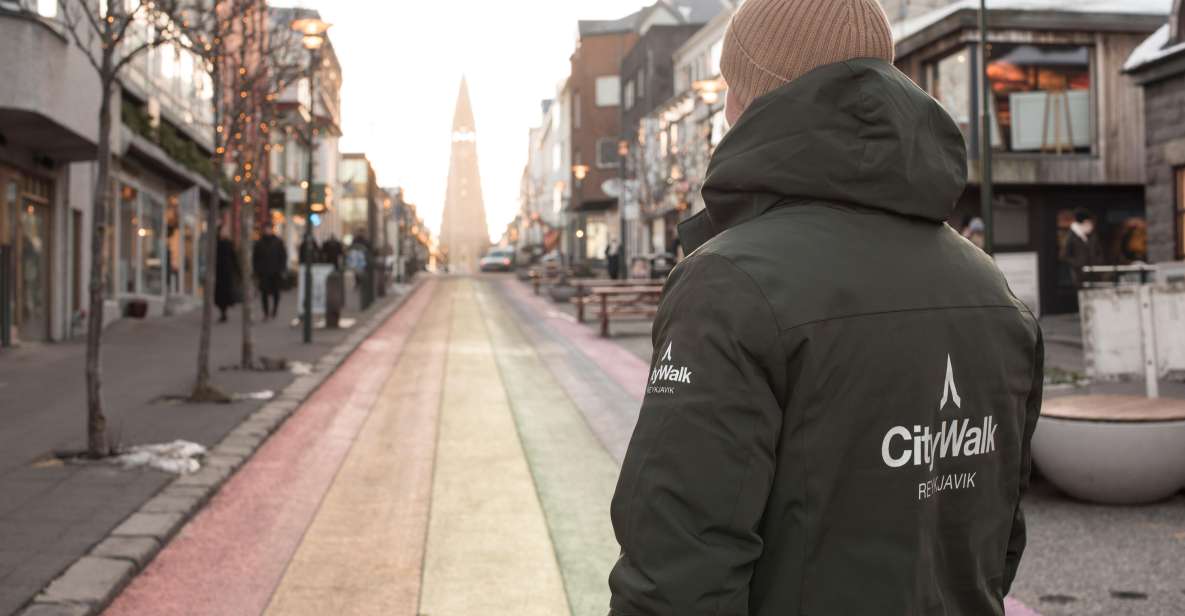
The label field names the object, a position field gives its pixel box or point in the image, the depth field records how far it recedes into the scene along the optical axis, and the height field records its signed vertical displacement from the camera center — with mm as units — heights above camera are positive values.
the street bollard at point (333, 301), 23094 +375
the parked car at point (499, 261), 78125 +3737
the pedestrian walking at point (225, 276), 25359 +935
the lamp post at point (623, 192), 41031 +4294
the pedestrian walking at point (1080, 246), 20094 +1185
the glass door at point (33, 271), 18844 +786
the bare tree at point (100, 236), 8156 +586
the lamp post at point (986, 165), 15266 +1958
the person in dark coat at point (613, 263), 49250 +2261
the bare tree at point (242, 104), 11641 +2545
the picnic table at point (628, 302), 22109 +365
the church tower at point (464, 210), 183000 +16325
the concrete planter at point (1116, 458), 6605 -729
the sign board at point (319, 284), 23172 +696
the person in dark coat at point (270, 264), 26016 +1204
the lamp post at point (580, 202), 69062 +6534
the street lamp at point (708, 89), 27328 +5171
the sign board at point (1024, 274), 16375 +597
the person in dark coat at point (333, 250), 33156 +1895
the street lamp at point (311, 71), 19170 +3826
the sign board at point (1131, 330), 8406 -69
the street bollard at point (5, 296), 17547 +372
